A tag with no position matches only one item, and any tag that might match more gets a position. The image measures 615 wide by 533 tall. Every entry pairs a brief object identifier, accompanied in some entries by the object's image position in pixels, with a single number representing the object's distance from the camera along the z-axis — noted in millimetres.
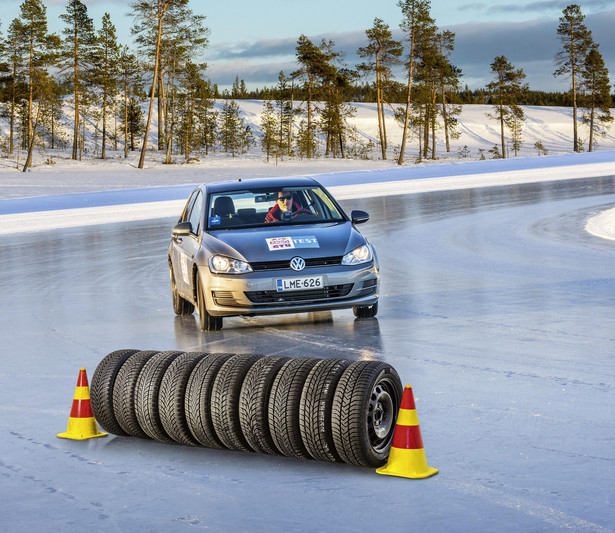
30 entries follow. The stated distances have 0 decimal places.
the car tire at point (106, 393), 6547
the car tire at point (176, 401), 6238
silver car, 10648
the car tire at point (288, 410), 5848
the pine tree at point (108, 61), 100844
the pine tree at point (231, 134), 101438
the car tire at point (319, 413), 5746
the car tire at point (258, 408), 5953
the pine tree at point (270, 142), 87375
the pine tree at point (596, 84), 115556
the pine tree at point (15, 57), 85000
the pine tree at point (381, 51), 93625
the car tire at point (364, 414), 5656
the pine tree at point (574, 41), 109938
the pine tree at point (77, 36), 90938
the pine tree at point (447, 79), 115500
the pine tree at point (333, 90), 104625
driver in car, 11930
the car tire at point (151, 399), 6352
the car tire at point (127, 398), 6445
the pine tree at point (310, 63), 102812
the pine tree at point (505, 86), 115125
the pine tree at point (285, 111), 104625
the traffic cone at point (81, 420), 6492
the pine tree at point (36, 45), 82000
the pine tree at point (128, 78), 103812
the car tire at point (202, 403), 6156
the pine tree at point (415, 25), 94312
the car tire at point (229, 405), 6051
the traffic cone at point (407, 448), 5504
